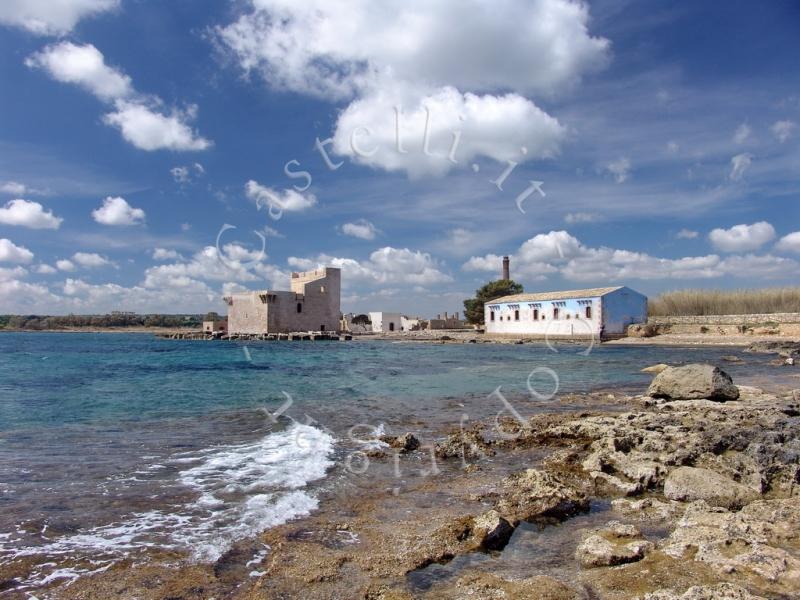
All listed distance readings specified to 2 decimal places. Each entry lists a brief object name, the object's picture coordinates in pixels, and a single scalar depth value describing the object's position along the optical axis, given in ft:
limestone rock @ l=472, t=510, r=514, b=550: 15.23
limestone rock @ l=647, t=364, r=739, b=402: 39.01
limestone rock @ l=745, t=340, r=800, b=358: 105.91
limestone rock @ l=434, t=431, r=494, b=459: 26.73
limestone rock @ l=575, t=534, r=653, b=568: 13.56
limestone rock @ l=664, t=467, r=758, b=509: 18.31
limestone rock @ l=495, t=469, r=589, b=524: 17.65
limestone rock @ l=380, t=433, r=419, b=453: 28.36
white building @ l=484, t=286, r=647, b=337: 155.74
